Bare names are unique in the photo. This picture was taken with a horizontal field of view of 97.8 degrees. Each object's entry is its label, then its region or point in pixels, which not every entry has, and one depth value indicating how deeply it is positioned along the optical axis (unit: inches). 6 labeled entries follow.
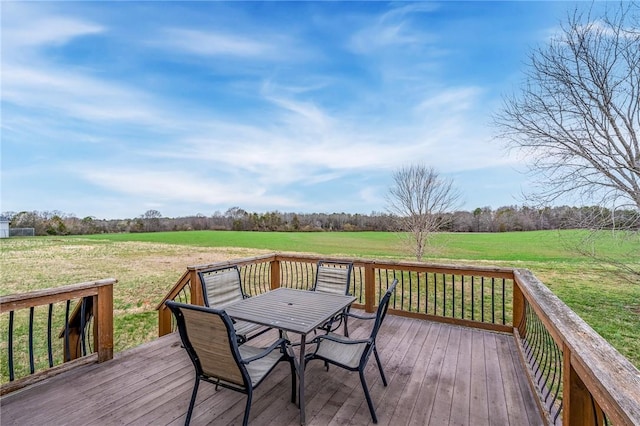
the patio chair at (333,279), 155.0
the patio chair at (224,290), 126.0
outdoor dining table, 93.3
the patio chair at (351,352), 88.6
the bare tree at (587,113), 214.2
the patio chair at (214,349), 76.0
